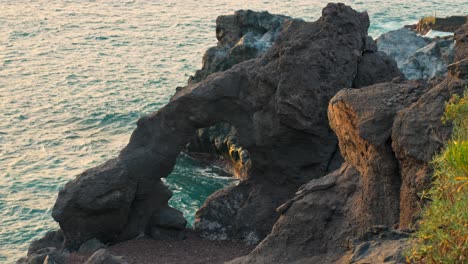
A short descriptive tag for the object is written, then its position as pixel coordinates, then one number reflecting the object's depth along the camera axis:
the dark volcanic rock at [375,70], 22.61
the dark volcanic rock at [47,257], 19.84
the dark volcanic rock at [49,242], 22.97
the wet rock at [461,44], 15.64
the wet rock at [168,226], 23.56
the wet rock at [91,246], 22.61
